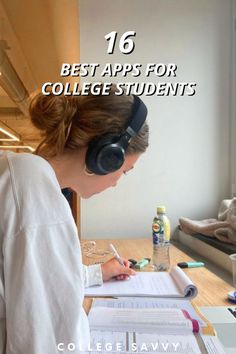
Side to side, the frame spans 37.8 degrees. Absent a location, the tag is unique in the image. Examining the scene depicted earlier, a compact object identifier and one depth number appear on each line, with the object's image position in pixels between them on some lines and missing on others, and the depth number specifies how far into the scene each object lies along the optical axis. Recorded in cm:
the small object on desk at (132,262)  127
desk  95
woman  50
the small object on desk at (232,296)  92
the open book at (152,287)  95
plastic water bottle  129
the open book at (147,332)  66
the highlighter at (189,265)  128
